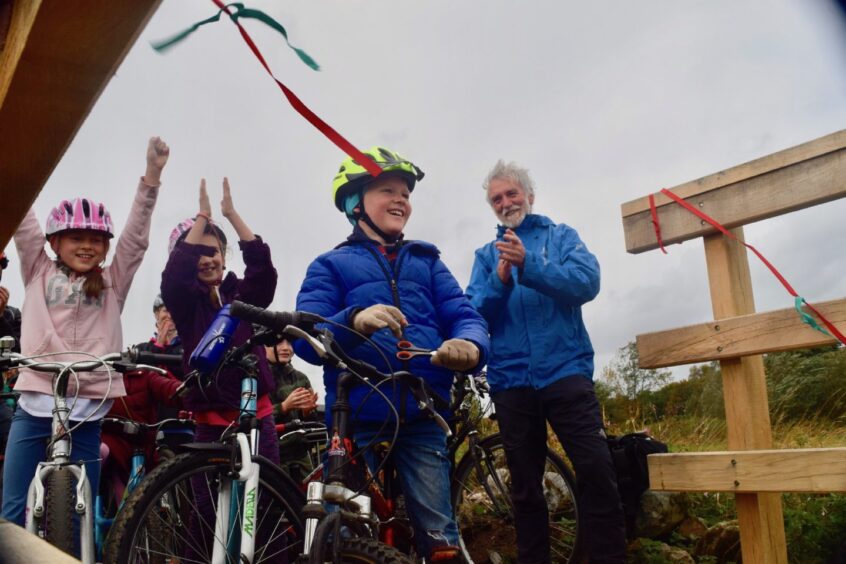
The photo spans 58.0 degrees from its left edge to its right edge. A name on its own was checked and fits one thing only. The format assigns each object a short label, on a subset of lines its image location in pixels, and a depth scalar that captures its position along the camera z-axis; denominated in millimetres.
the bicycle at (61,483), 3473
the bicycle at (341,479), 2312
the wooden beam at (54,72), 1011
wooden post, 4008
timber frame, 3750
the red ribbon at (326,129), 1627
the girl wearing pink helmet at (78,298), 3898
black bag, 4844
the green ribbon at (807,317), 3691
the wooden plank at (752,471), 3545
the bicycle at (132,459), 4668
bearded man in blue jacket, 3926
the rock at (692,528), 5254
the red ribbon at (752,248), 3633
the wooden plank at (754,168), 3811
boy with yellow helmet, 2912
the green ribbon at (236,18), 1394
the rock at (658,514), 5148
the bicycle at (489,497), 4766
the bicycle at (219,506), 2742
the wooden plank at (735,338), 3730
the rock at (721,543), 4898
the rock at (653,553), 4742
